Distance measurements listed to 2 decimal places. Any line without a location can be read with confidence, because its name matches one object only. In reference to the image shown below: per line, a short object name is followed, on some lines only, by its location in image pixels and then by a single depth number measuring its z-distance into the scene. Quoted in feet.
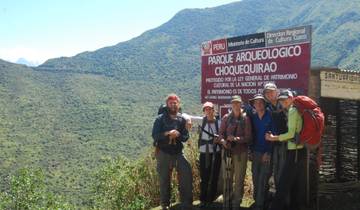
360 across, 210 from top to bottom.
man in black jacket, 21.39
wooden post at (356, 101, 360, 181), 23.88
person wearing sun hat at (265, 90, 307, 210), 17.67
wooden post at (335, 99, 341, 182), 23.38
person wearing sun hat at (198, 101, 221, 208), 21.35
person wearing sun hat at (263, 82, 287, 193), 18.67
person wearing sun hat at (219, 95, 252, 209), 19.67
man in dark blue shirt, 19.13
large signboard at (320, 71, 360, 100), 21.02
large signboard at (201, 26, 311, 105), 20.95
